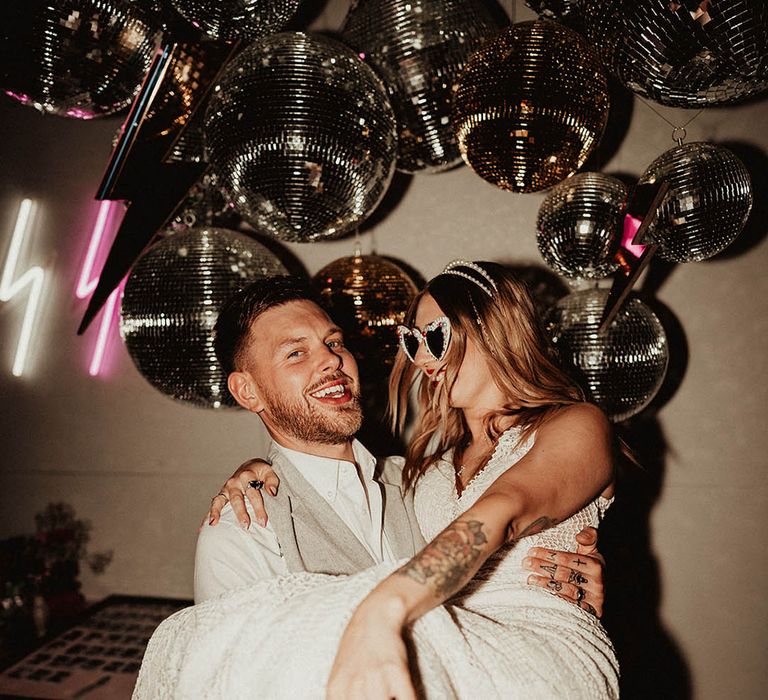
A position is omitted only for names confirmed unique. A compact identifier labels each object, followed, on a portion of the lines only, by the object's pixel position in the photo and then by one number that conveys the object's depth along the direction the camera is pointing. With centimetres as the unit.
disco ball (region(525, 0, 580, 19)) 212
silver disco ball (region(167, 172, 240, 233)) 274
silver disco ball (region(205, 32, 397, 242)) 182
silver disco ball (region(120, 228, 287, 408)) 230
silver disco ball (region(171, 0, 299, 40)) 191
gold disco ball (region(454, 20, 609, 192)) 188
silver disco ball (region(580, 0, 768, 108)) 140
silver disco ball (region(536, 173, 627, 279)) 216
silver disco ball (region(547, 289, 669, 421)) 227
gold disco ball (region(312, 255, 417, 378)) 244
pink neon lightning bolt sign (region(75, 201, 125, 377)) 389
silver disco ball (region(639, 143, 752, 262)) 197
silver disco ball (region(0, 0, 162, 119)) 180
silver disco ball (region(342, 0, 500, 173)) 213
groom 174
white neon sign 407
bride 107
